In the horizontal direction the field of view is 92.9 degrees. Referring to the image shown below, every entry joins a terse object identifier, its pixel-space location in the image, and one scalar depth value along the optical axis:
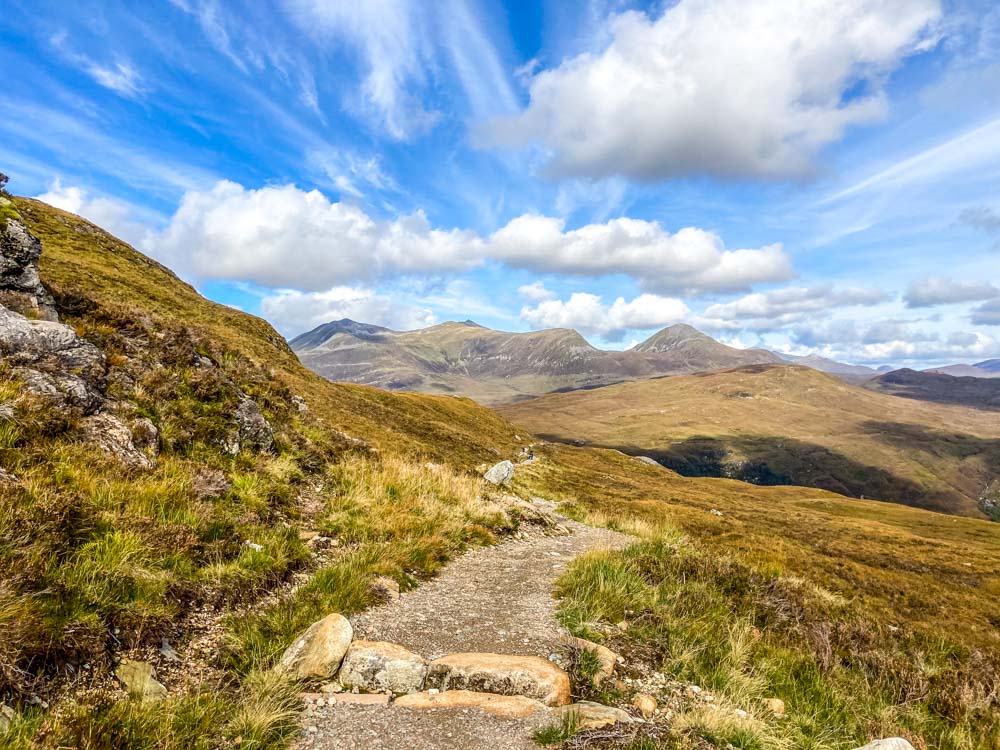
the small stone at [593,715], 5.19
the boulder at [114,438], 8.55
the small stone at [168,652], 5.43
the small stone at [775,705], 6.55
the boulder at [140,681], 4.65
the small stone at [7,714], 3.80
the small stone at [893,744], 5.02
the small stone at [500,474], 29.59
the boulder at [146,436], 9.38
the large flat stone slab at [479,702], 5.41
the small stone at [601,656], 6.41
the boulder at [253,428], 12.62
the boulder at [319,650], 5.68
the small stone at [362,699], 5.36
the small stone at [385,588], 7.95
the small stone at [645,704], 5.82
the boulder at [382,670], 5.73
